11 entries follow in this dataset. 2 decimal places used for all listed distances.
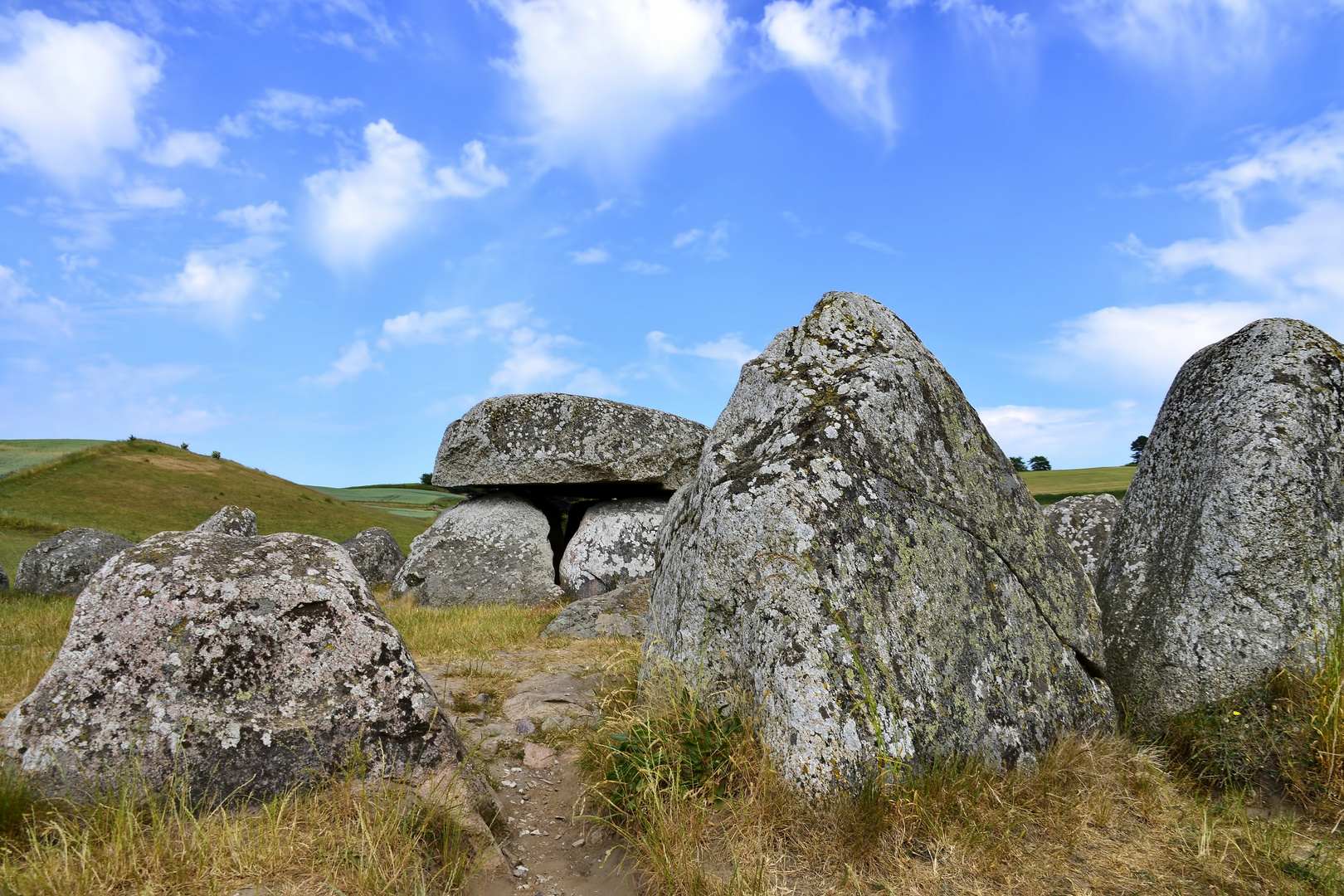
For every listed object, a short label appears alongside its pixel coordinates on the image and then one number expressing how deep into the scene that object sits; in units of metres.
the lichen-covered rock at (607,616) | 9.37
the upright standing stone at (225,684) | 4.03
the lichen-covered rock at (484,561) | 13.78
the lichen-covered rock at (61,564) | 14.82
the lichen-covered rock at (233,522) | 13.59
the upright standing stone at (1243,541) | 5.20
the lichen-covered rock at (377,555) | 16.25
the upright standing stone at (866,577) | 4.13
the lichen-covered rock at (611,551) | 13.77
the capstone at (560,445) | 13.90
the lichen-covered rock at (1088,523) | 11.21
